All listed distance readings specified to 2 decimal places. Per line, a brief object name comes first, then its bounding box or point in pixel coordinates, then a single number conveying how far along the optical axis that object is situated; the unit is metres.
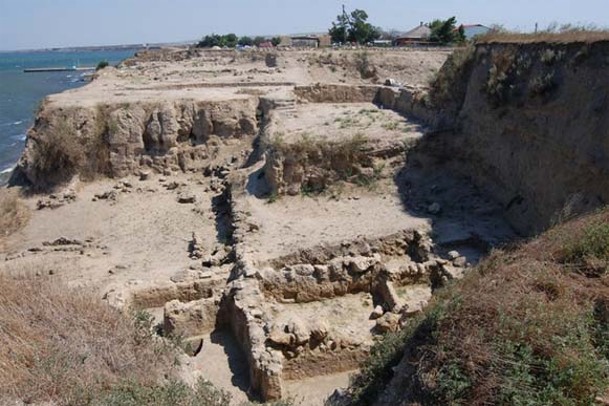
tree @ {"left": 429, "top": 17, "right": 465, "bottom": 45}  44.59
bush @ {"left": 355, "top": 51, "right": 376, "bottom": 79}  36.47
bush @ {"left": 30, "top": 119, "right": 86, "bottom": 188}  19.41
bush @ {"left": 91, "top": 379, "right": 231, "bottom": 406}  5.30
